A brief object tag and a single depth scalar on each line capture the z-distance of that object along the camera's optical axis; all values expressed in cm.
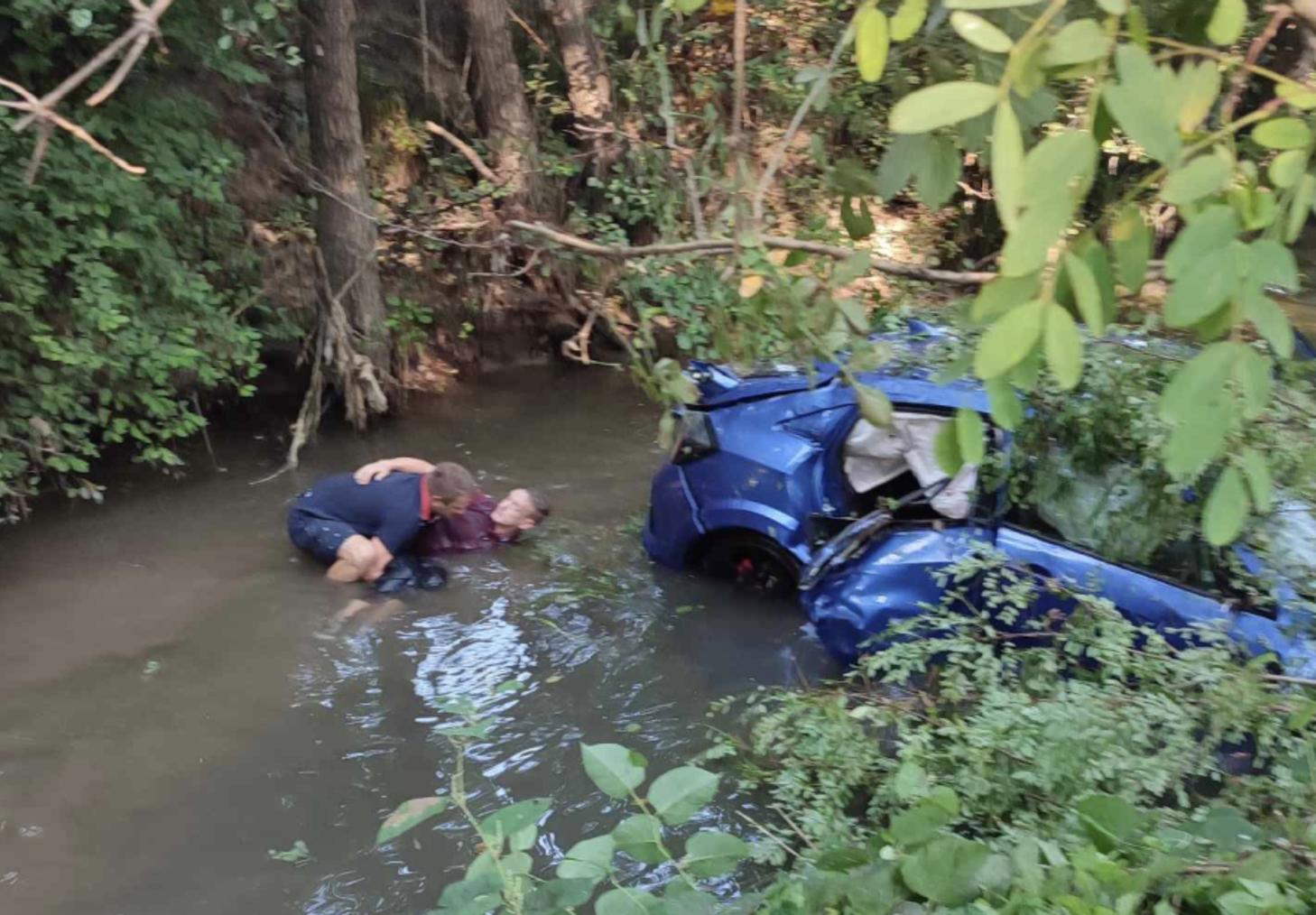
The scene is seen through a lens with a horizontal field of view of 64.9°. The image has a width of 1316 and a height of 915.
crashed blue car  415
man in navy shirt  614
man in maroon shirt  659
